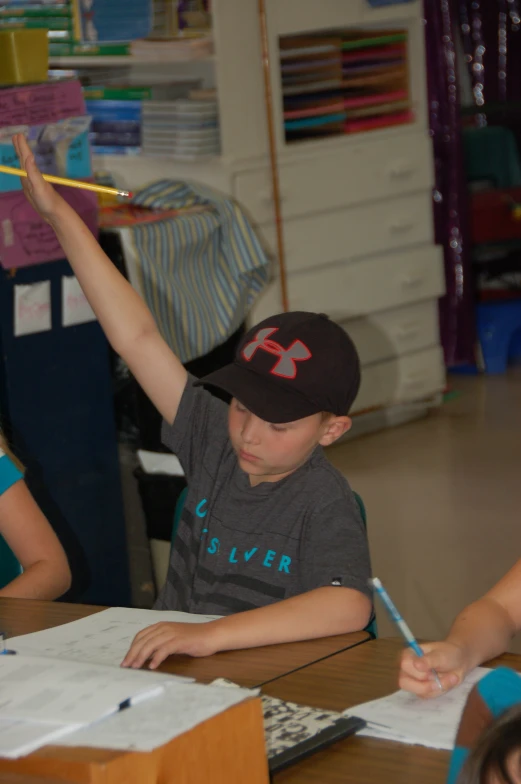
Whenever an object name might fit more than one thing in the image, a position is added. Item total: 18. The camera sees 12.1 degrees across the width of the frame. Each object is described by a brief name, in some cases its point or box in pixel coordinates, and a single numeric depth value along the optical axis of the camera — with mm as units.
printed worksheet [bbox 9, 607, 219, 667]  2748
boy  2928
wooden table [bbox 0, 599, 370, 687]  2713
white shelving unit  5405
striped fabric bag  4356
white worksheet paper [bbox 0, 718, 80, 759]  2389
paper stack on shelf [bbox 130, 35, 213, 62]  5227
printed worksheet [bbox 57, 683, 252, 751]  2378
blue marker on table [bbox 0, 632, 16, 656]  2718
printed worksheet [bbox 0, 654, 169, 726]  2429
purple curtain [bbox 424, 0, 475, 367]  6621
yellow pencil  2978
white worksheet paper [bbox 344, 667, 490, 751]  2561
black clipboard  2520
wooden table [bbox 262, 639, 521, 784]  2506
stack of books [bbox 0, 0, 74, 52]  4836
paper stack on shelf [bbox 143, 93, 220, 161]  5313
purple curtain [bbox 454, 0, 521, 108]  7832
